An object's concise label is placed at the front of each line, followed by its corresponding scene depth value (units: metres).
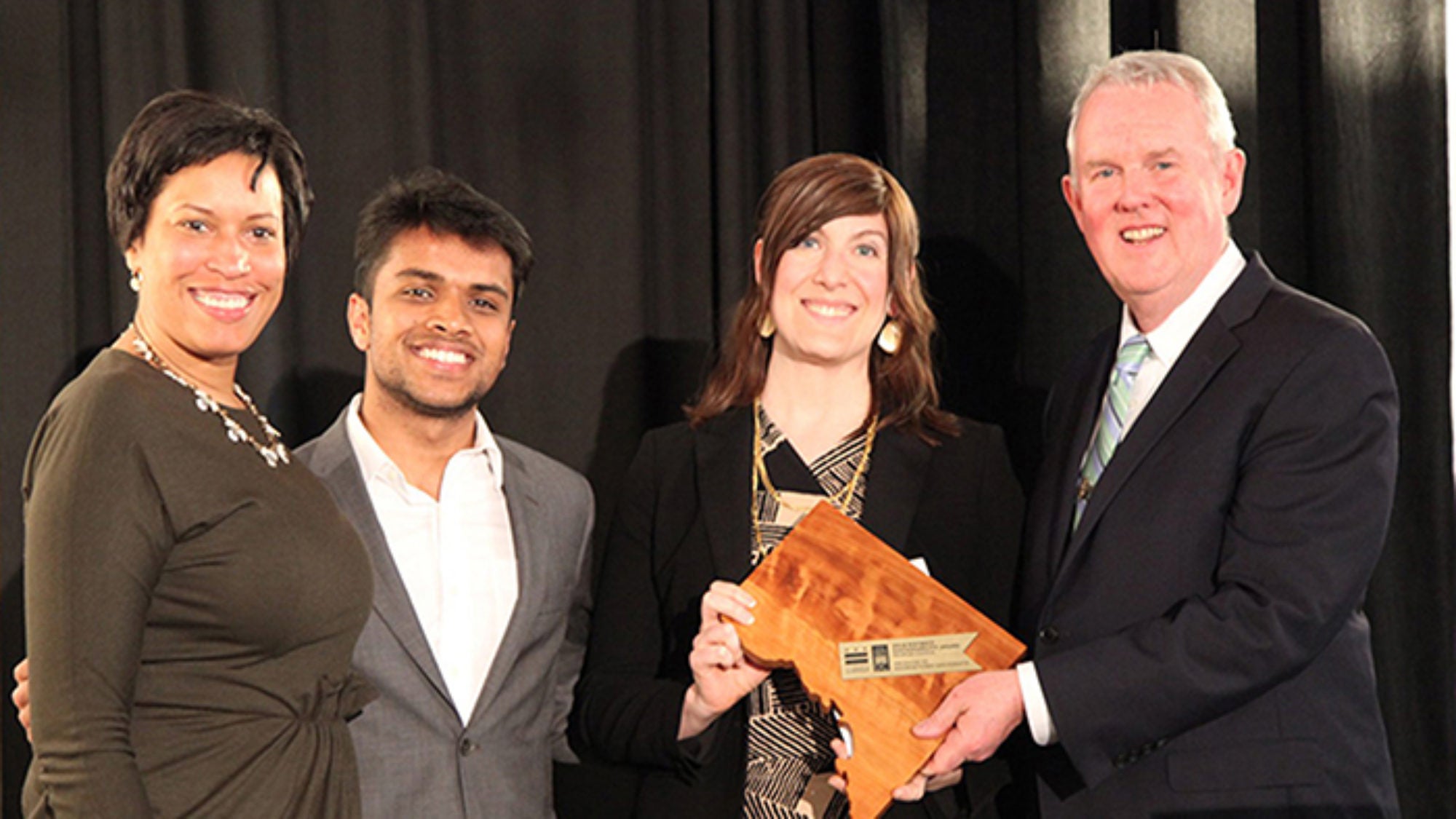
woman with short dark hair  1.94
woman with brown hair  2.57
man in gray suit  2.52
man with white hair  2.13
